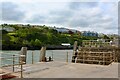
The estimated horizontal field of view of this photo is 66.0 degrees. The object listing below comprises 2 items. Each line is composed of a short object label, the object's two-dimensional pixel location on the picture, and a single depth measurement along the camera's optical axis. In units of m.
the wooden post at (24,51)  7.73
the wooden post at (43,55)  7.82
